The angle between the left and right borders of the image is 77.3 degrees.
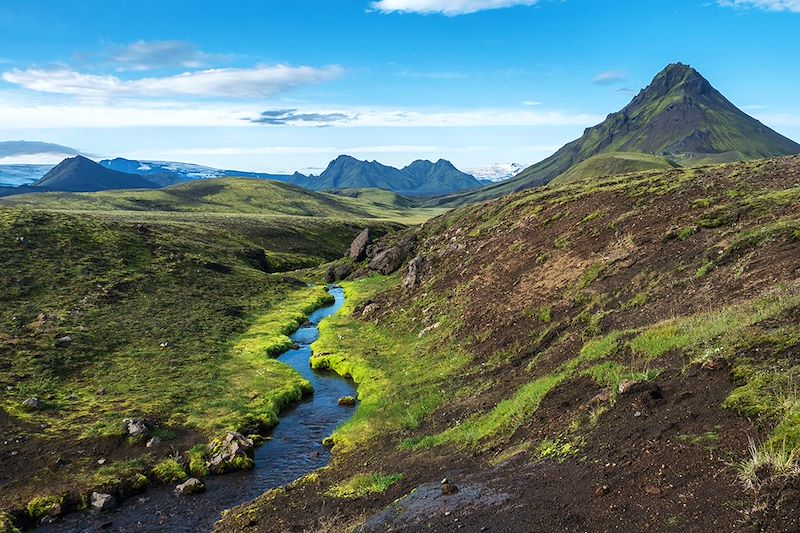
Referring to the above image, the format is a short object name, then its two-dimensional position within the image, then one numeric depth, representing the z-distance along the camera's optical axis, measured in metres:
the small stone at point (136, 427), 35.69
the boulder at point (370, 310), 67.03
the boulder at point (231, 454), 32.25
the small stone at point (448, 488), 19.92
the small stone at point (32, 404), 39.16
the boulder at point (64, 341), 52.01
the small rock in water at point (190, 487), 29.59
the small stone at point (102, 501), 27.91
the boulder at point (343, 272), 108.88
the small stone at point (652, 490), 14.57
